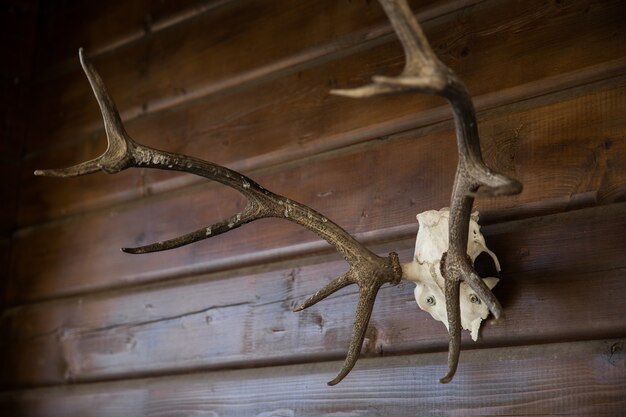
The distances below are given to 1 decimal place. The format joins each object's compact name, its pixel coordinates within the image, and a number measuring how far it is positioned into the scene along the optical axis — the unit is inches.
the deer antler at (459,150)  35.7
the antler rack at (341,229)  36.5
